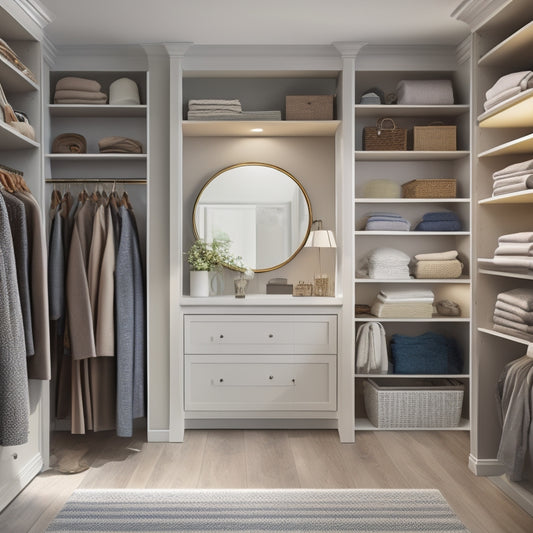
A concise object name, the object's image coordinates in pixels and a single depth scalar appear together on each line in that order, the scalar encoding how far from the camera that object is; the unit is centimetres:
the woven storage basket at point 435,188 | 400
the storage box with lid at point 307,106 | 396
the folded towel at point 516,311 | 273
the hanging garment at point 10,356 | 250
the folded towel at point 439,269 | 399
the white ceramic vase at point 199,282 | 395
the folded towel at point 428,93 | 395
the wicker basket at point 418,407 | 394
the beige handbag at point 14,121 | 282
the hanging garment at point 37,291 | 289
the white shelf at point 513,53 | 274
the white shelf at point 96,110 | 383
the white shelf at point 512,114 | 268
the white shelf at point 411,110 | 392
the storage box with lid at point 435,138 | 402
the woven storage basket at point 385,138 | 401
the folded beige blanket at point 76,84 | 385
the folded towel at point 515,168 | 271
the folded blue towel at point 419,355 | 402
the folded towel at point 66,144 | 398
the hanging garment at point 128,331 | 364
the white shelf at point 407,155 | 395
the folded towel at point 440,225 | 404
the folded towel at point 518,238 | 266
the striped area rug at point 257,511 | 261
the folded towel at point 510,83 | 268
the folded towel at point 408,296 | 399
